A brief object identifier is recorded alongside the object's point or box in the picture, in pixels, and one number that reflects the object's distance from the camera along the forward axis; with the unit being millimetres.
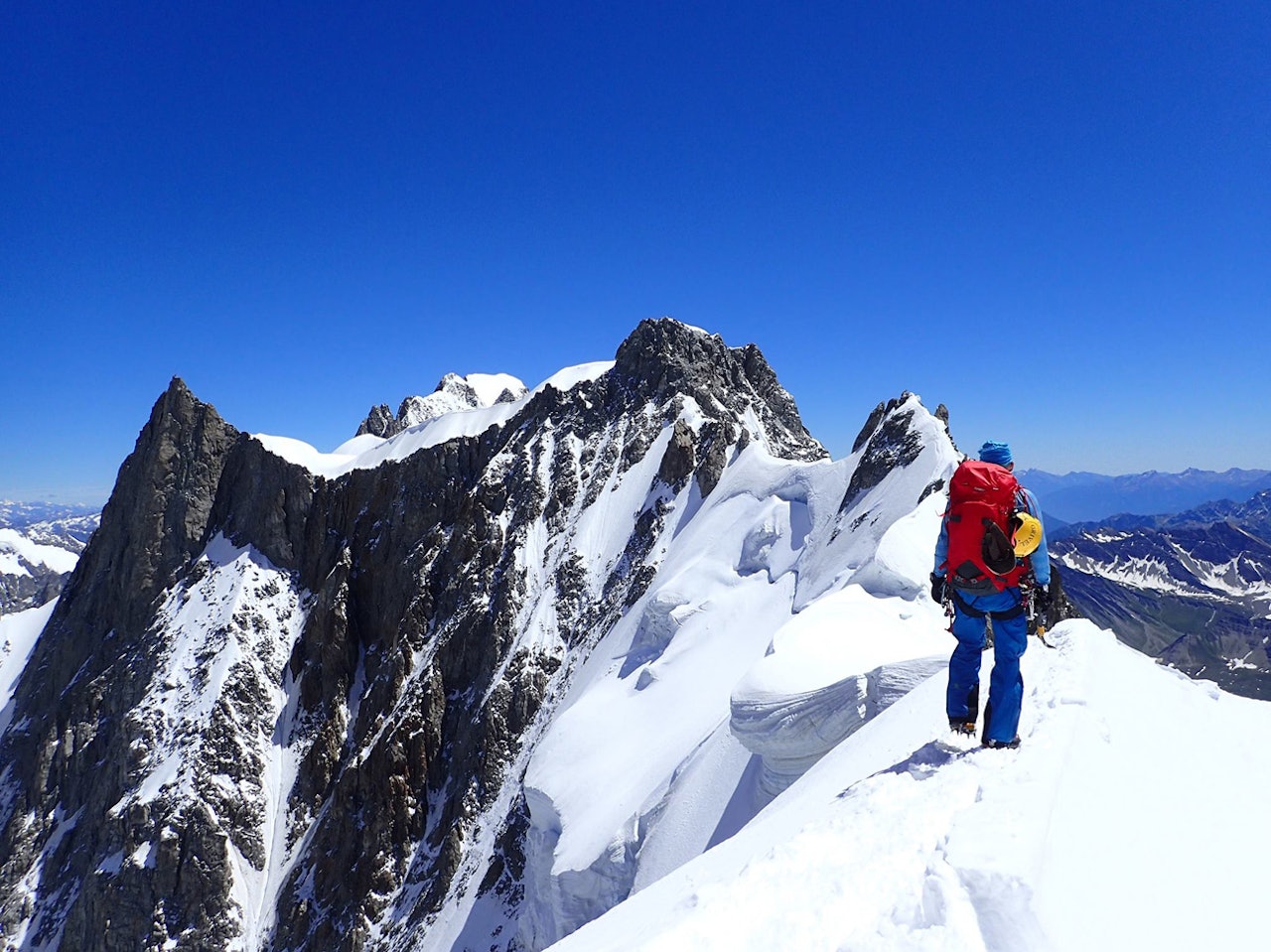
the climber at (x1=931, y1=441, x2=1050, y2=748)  6406
